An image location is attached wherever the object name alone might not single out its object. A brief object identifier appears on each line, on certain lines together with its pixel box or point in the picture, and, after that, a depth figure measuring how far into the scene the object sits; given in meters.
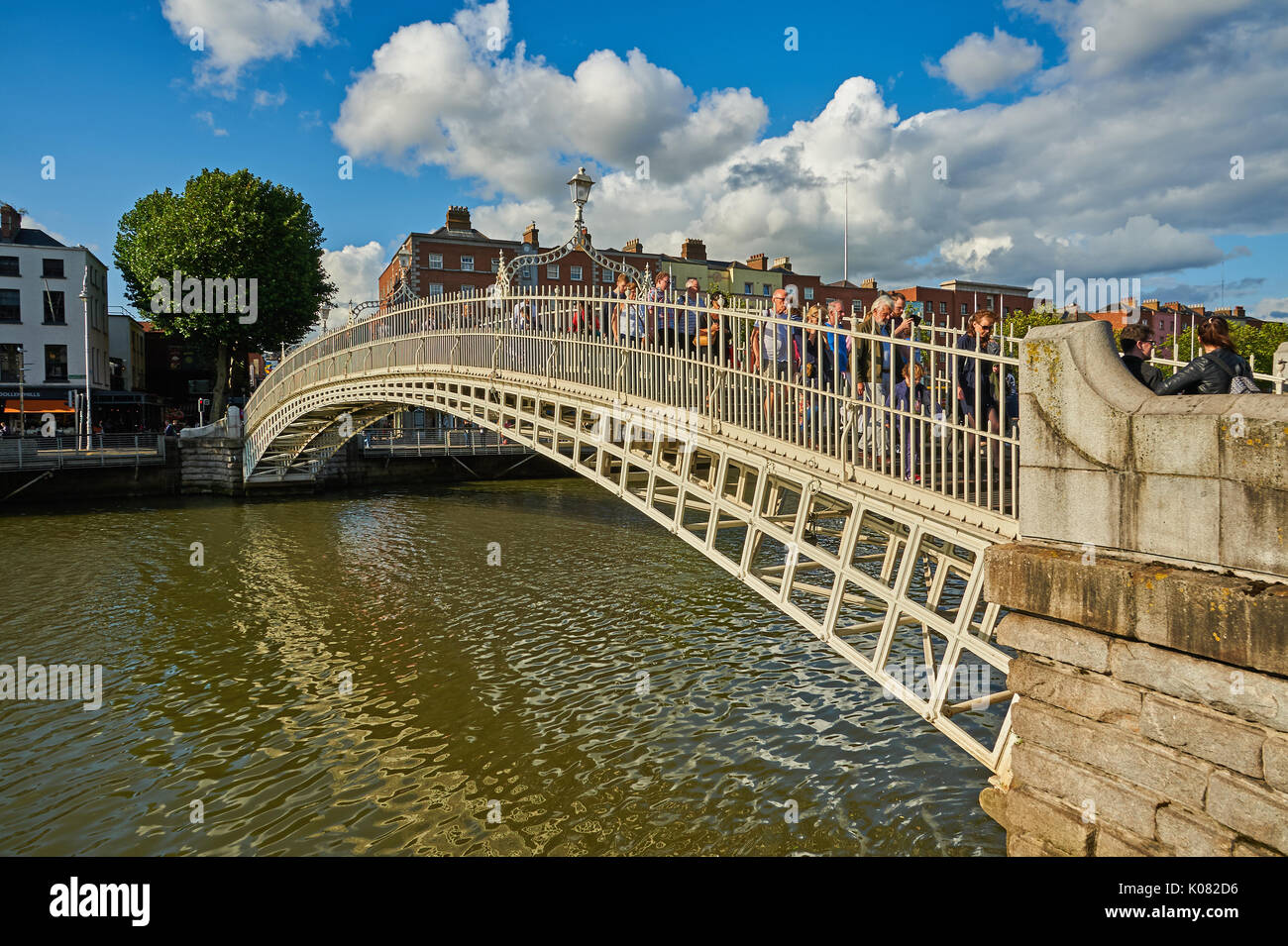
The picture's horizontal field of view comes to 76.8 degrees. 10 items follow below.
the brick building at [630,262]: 50.53
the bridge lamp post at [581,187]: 12.00
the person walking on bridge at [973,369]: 6.05
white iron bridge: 6.02
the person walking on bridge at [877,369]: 6.53
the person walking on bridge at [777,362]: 8.07
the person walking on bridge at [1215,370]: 4.63
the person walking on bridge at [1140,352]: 5.53
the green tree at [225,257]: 37.69
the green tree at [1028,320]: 36.20
